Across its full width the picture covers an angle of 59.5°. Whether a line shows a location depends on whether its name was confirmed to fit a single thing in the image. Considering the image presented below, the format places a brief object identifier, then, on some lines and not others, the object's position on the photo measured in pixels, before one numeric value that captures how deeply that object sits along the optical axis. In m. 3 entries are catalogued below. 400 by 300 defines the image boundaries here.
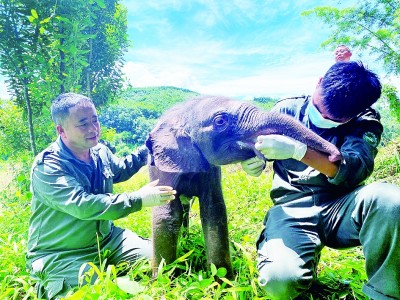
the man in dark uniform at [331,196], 1.65
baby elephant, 1.85
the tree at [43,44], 4.29
